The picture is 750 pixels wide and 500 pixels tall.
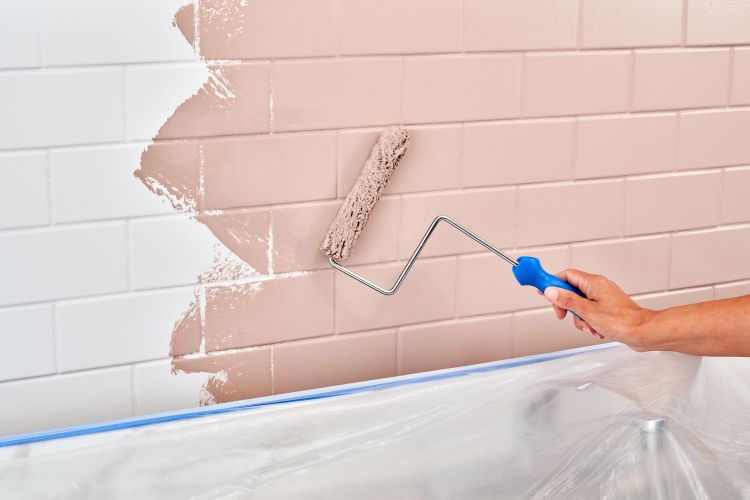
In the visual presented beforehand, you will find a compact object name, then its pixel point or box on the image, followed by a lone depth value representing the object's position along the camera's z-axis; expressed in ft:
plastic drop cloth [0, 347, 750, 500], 4.11
